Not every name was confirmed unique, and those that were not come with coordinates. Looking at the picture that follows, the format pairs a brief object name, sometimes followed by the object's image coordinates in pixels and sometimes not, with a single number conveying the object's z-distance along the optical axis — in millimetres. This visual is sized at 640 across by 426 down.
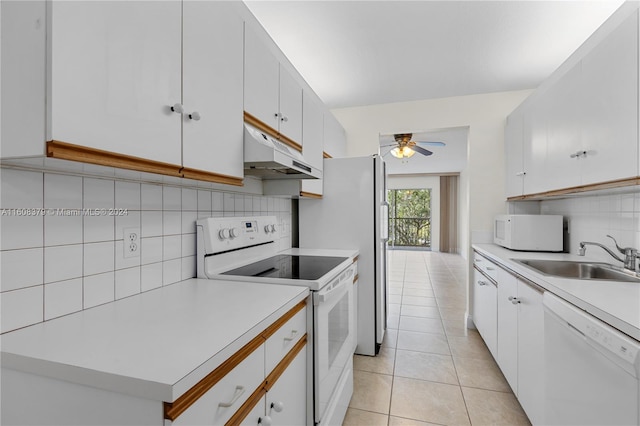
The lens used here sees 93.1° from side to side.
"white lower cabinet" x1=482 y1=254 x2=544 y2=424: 1519
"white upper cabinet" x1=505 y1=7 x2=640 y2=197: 1361
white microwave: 2434
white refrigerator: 2535
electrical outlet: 1169
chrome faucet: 1625
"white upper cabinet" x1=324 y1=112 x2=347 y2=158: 2797
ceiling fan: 3969
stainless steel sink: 1763
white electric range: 1361
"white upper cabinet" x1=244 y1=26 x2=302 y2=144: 1509
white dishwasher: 910
